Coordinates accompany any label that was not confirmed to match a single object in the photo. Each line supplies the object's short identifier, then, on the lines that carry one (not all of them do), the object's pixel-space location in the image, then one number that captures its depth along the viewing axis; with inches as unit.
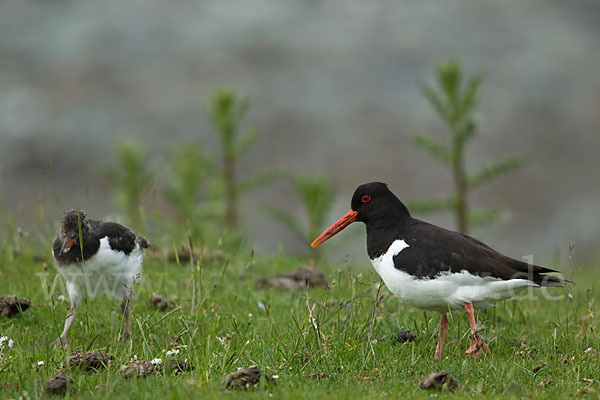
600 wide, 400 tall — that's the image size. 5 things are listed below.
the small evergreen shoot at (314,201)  887.1
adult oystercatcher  449.4
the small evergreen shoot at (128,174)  921.5
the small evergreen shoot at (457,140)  856.3
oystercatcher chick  494.3
